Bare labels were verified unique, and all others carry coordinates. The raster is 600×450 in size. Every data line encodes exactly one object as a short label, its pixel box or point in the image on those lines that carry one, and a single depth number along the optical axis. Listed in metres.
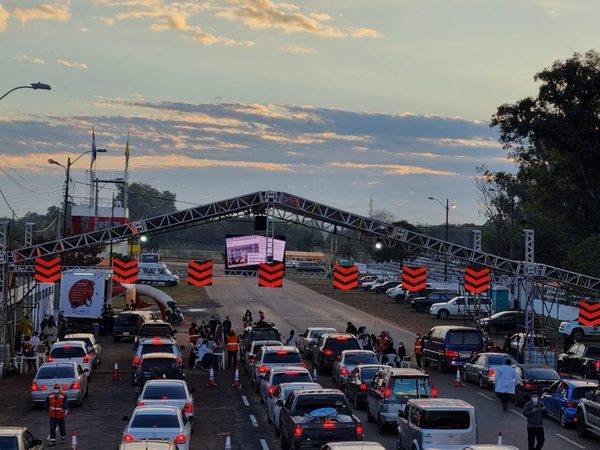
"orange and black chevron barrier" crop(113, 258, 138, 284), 50.02
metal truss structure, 42.31
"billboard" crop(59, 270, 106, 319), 56.78
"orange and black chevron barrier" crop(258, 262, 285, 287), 47.28
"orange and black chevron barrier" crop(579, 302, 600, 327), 50.97
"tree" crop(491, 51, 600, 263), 66.75
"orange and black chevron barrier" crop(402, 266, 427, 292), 50.12
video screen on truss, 48.75
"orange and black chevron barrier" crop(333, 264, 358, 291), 48.53
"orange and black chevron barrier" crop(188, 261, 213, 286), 48.94
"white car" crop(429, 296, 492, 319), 74.00
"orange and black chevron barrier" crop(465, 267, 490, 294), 46.12
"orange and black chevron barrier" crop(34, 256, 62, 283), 42.16
